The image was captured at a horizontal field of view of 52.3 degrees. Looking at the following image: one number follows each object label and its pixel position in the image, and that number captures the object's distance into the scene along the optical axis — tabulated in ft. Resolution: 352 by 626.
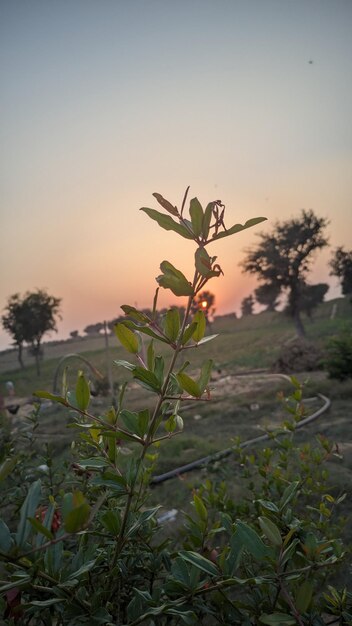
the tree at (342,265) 159.12
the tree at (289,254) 104.12
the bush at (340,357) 27.84
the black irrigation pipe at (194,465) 13.69
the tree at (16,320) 117.91
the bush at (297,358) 42.47
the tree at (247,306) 293.23
